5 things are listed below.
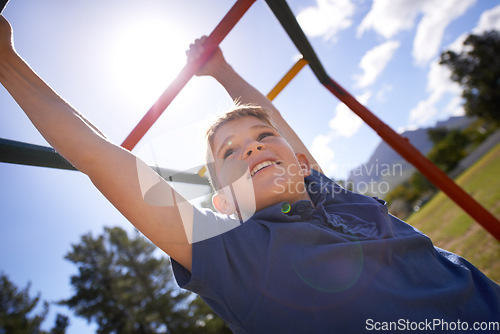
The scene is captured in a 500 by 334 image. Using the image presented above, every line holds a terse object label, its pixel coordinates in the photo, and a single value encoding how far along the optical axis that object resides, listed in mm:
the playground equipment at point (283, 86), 1228
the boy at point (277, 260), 626
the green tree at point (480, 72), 14976
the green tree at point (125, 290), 10617
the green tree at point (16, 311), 8773
